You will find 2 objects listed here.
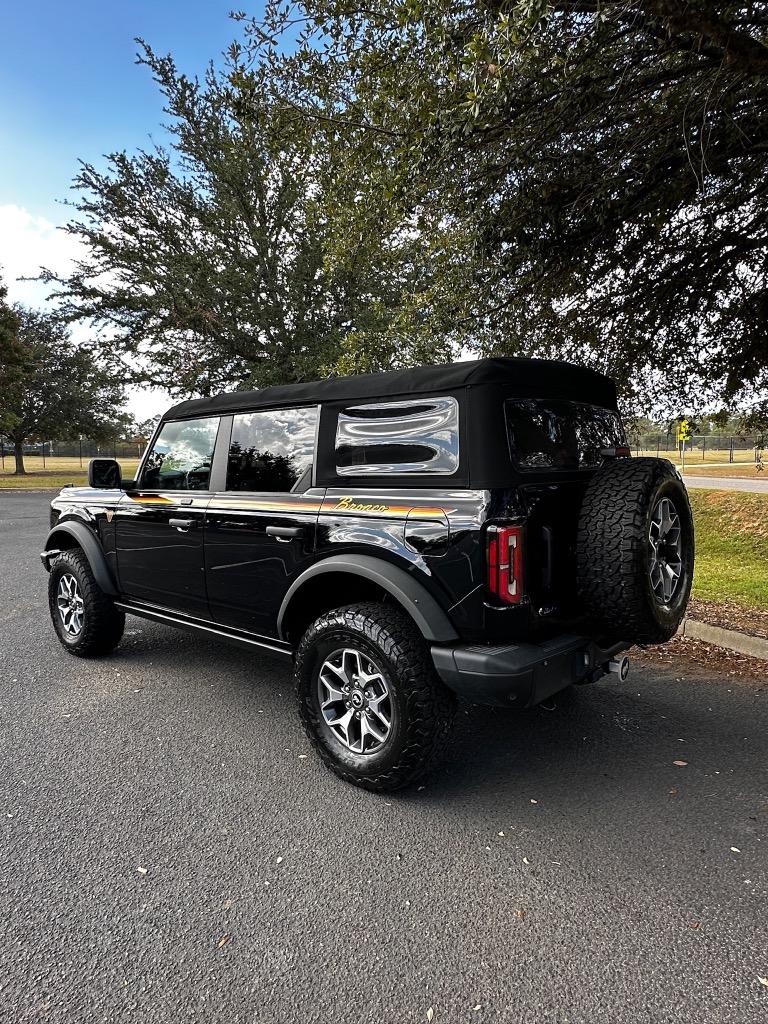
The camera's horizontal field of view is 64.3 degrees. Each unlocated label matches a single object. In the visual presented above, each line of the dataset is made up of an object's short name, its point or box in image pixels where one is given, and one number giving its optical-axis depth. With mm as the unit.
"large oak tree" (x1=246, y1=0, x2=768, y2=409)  4152
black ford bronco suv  2615
